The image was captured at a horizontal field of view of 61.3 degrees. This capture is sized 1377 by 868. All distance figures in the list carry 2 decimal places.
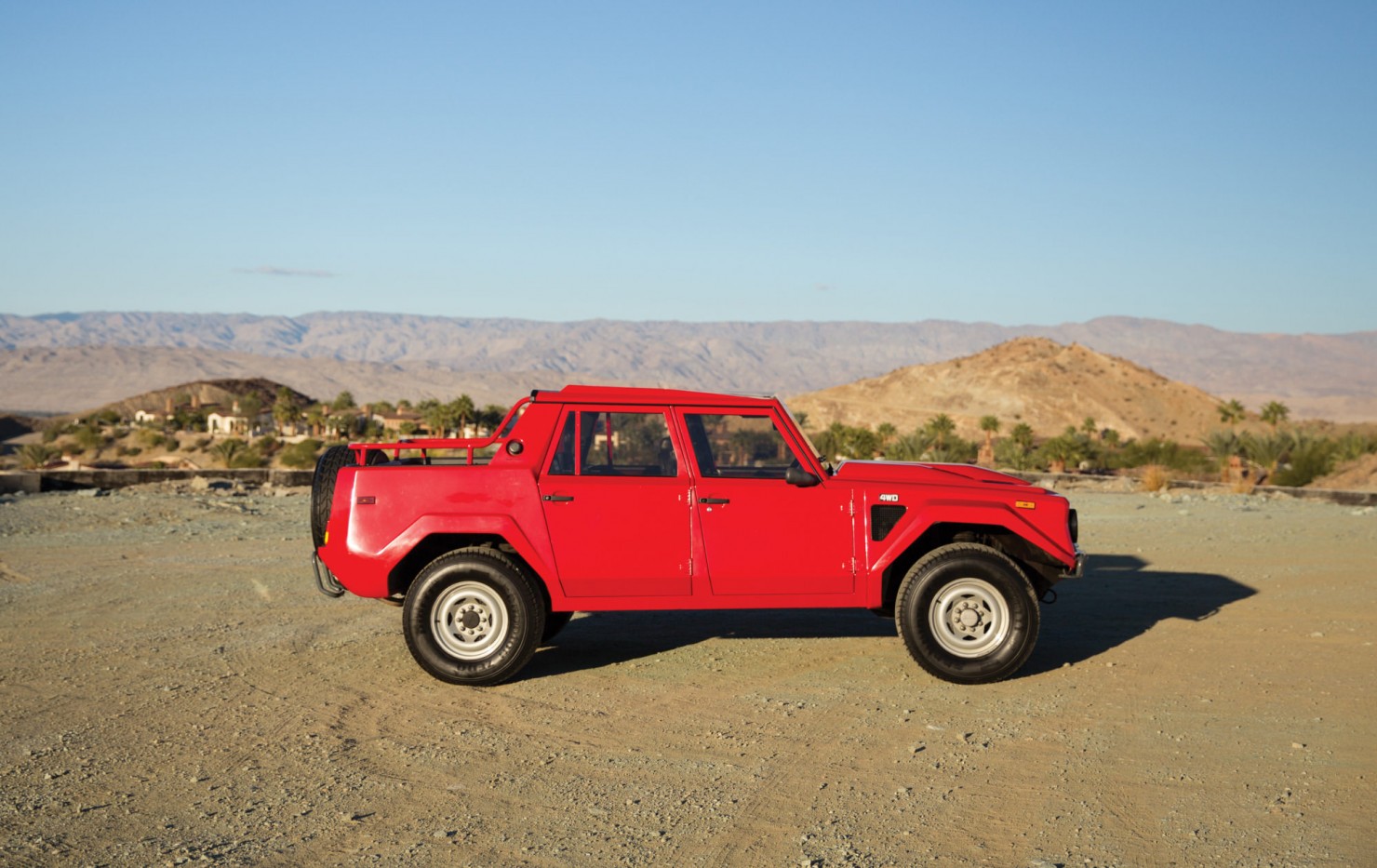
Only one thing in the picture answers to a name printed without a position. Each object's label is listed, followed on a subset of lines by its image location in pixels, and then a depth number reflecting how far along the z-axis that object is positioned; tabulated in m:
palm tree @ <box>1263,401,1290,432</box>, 58.54
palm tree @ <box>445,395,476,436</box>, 73.38
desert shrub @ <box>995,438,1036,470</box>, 43.06
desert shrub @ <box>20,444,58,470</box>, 42.44
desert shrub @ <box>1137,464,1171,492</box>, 26.88
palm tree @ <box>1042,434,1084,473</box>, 43.39
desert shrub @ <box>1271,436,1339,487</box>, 33.28
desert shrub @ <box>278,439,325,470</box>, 50.47
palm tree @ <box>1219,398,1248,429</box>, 75.11
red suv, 7.41
